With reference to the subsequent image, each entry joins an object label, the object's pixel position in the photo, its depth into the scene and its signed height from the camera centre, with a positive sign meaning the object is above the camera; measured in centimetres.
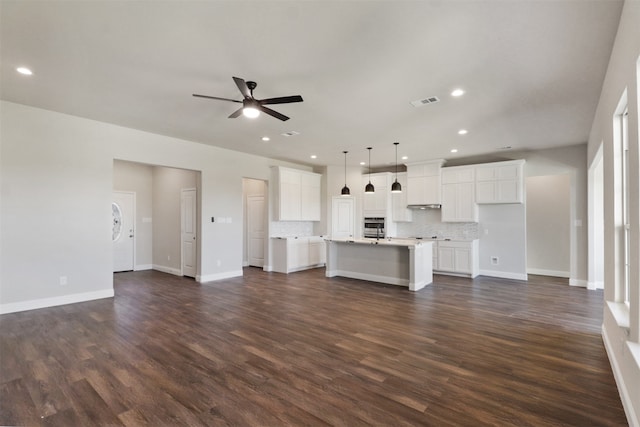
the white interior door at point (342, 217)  889 -7
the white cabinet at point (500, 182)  675 +72
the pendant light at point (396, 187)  647 +58
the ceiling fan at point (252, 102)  312 +120
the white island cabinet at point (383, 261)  586 -98
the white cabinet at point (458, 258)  705 -104
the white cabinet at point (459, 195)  734 +47
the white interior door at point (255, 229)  864 -41
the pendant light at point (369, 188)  665 +58
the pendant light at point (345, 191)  687 +53
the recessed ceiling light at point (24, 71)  322 +156
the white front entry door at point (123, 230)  759 -36
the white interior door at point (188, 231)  696 -37
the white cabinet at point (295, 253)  769 -100
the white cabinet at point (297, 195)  789 +55
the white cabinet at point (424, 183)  777 +81
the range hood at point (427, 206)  789 +22
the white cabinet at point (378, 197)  852 +50
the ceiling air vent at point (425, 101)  389 +148
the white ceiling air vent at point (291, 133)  545 +149
